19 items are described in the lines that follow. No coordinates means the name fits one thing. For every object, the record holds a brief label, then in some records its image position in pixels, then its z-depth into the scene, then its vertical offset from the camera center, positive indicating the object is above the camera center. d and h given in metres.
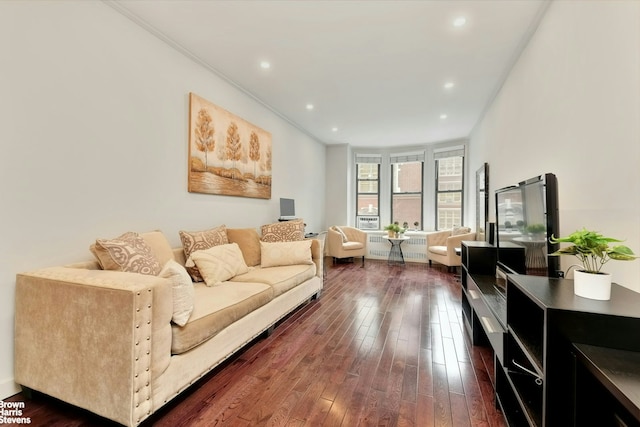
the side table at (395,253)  6.02 -0.85
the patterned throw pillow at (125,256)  1.74 -0.28
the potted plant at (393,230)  5.82 -0.29
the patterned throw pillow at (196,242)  2.48 -0.27
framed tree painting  2.93 +0.77
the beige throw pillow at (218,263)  2.39 -0.45
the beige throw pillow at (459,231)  5.14 -0.26
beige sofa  1.31 -0.69
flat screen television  1.58 -0.03
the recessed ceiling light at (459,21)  2.32 +1.71
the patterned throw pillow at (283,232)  3.60 -0.22
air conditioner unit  7.00 -0.15
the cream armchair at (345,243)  5.86 -0.60
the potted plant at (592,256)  1.06 -0.15
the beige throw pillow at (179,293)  1.56 -0.47
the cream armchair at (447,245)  4.96 -0.56
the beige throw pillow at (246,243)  3.18 -0.34
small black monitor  4.39 +0.11
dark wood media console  0.84 -0.46
